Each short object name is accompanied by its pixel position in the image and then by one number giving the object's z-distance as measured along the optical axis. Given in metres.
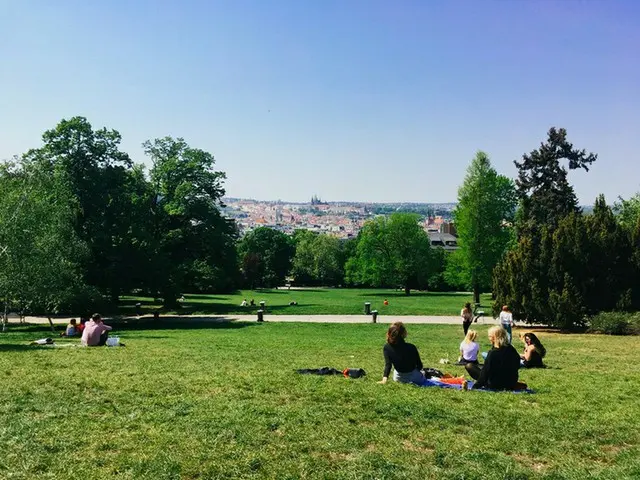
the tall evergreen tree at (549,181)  45.44
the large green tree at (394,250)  78.81
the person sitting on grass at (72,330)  24.67
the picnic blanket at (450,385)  10.28
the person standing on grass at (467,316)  24.02
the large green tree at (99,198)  36.75
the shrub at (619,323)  27.02
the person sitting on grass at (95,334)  18.41
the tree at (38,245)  25.89
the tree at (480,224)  52.34
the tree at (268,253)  105.51
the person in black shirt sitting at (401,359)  10.76
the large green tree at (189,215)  44.41
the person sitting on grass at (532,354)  14.17
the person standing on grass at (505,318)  22.75
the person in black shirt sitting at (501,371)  10.37
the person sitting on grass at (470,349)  12.95
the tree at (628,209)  55.47
